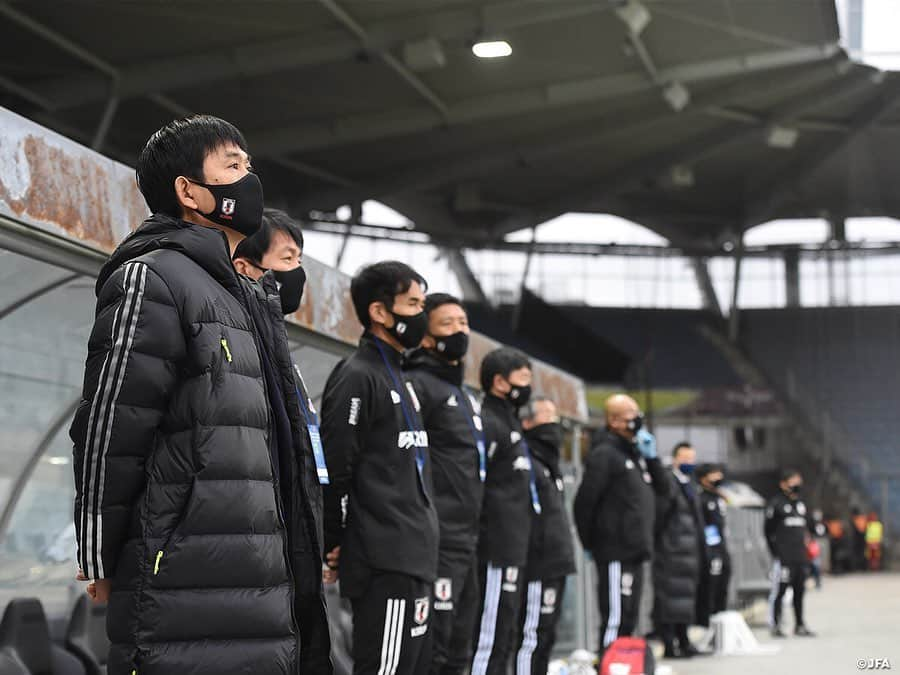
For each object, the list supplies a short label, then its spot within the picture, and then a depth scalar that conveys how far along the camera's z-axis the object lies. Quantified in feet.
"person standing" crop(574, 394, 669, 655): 27.89
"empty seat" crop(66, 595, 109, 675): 18.37
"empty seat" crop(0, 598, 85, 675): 16.96
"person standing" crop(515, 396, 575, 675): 22.91
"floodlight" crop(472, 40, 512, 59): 64.85
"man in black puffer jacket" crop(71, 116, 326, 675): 9.01
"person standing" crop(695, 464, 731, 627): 41.63
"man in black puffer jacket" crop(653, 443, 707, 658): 36.27
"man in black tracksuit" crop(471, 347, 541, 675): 20.75
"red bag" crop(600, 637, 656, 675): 25.52
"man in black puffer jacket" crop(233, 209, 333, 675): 10.26
